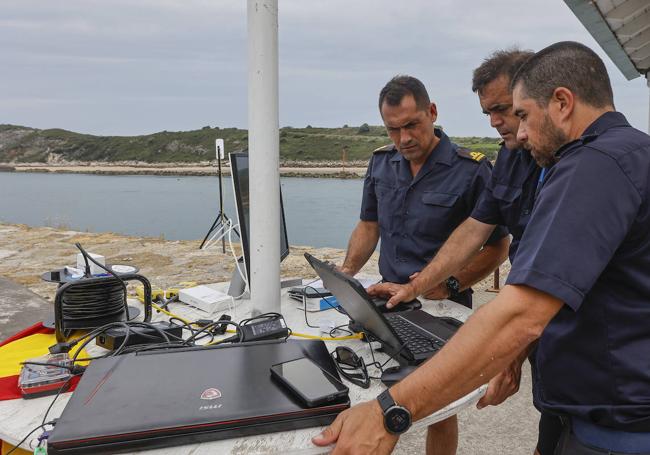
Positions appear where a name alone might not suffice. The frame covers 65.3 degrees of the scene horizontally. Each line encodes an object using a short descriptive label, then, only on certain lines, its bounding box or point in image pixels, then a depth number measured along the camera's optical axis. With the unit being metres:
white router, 1.98
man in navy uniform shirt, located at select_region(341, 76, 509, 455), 2.37
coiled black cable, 1.59
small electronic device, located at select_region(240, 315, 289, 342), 1.54
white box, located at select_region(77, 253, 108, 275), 1.71
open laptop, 1.36
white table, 1.02
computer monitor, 1.82
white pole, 1.72
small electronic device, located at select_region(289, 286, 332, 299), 2.15
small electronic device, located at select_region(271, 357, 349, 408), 1.11
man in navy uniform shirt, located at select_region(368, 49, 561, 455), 2.00
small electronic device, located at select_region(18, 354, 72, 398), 1.22
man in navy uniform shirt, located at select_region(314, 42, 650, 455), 0.98
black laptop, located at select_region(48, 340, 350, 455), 0.99
